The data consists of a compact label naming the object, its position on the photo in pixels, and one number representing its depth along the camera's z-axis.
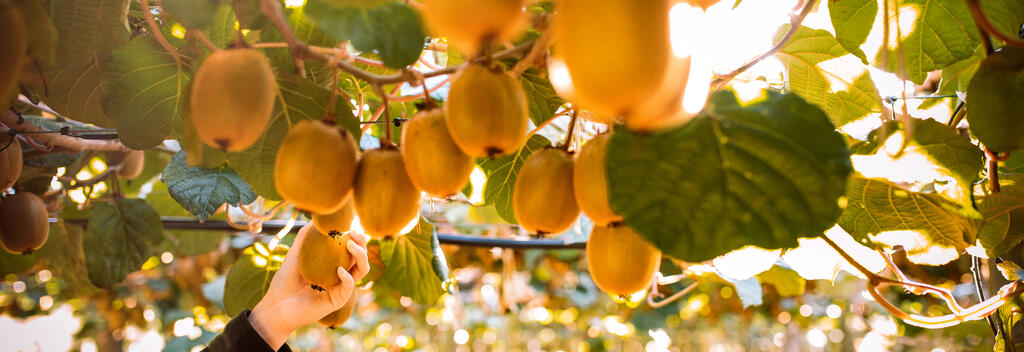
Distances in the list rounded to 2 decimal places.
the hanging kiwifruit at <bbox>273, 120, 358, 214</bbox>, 0.42
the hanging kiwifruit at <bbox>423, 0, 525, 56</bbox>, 0.34
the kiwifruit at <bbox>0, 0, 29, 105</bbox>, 0.35
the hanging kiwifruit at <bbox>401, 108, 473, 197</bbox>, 0.43
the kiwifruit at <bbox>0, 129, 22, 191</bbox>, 0.79
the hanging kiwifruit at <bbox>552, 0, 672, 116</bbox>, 0.29
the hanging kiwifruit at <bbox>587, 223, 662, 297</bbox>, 0.45
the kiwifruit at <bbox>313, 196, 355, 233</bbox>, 0.52
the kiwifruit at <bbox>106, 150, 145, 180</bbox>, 1.45
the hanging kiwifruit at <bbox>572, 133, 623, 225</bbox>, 0.42
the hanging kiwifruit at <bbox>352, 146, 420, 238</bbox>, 0.44
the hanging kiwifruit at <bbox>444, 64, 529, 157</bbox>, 0.41
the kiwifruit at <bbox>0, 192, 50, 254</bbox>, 0.95
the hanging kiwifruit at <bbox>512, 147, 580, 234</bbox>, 0.45
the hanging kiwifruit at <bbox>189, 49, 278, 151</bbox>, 0.40
